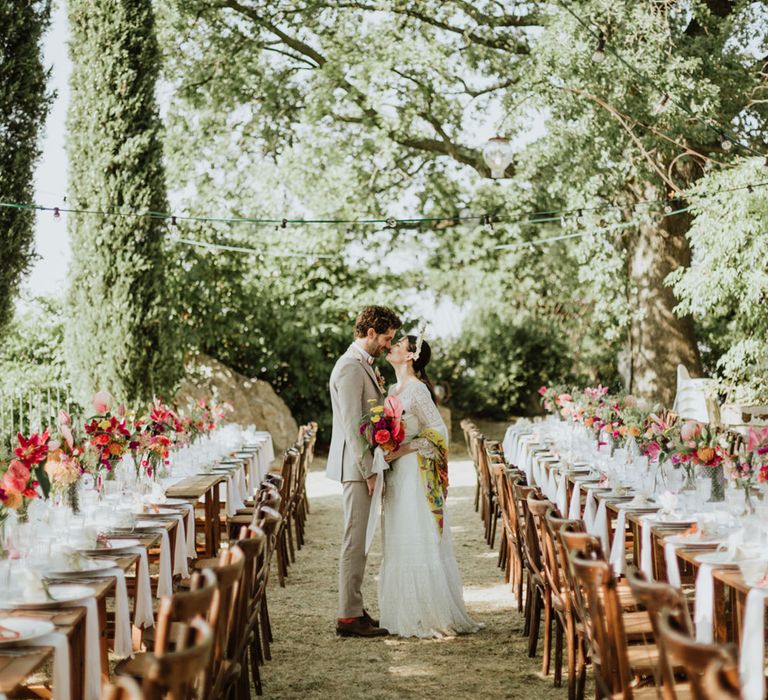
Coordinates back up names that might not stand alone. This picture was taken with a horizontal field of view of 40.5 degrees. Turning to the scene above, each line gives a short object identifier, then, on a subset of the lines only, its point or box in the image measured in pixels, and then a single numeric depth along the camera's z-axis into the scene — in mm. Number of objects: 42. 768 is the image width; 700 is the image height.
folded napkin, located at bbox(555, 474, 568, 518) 7840
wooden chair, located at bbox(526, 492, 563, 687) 4961
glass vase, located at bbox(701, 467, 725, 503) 5492
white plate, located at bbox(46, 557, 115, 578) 4168
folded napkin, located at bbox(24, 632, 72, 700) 3254
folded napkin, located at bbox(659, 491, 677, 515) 5266
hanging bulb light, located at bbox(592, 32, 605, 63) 10961
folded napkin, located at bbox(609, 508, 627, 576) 5828
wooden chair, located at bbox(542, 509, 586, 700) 4469
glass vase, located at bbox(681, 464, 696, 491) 5648
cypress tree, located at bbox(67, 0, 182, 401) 13164
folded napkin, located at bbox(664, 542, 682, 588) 4602
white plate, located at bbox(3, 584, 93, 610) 3666
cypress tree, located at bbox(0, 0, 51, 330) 11211
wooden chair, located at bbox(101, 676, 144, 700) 2211
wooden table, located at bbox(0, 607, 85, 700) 2932
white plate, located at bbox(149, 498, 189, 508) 6125
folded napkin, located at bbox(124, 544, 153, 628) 4949
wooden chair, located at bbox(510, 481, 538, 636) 5674
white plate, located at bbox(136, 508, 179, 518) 5754
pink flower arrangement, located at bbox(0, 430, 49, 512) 4047
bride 6156
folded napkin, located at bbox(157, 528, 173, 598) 5312
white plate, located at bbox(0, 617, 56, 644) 3247
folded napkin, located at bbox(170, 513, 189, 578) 6091
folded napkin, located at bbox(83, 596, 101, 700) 3695
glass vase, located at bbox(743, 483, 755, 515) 4793
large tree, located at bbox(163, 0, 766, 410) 12891
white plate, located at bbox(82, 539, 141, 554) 4617
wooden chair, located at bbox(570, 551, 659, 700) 3361
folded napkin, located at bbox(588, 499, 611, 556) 6245
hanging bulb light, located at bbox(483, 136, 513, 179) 12531
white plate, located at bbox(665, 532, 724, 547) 4512
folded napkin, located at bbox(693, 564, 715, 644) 4040
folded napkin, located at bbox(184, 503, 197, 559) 6280
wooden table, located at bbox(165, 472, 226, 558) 7301
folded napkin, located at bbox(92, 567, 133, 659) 4363
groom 6156
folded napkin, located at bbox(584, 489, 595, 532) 6621
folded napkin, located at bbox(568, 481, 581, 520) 7020
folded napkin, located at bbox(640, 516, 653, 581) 5215
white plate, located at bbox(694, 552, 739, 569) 4098
